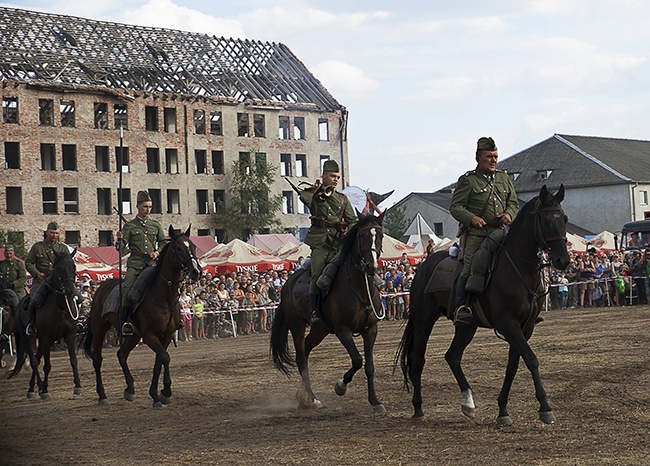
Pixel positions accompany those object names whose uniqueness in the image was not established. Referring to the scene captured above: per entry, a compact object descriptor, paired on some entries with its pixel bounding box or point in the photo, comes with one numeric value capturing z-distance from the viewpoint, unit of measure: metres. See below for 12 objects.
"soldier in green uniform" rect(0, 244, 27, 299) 21.61
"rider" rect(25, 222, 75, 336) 18.12
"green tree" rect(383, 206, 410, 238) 79.99
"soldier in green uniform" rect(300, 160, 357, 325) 13.41
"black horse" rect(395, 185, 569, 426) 10.41
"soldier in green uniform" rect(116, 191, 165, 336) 15.75
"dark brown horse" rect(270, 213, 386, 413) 12.52
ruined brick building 64.12
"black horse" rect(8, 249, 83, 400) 17.42
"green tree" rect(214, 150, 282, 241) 75.25
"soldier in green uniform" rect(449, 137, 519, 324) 11.27
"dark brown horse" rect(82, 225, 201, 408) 14.70
